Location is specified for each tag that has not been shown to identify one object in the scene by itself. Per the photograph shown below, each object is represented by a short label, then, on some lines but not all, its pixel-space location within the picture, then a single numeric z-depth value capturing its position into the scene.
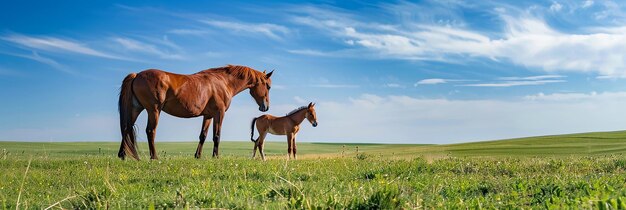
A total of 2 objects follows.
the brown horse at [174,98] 15.60
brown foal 21.39
